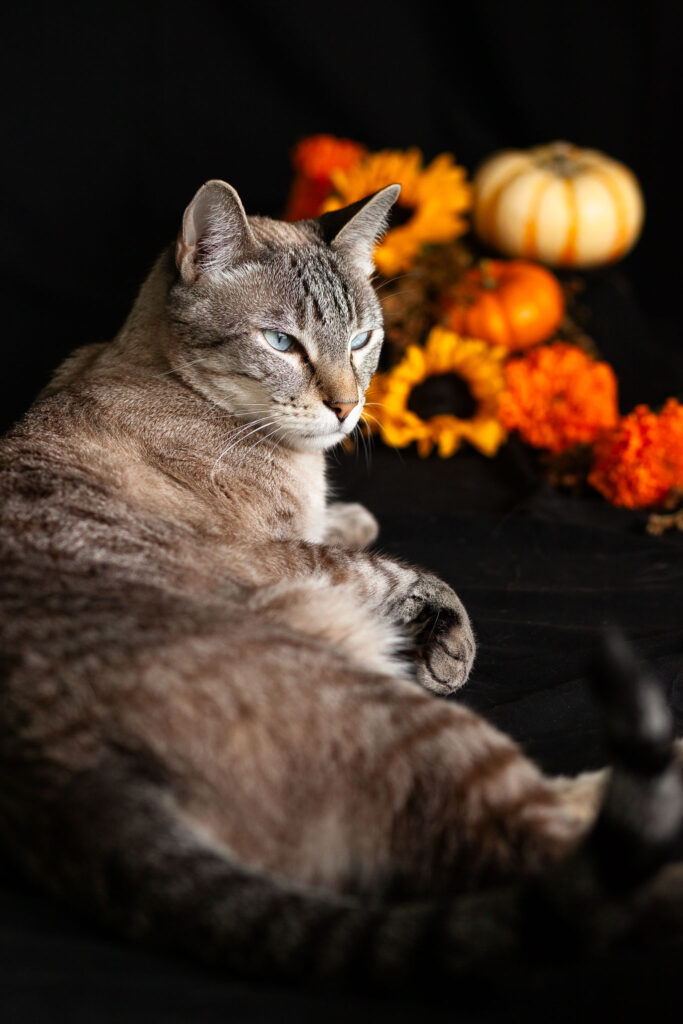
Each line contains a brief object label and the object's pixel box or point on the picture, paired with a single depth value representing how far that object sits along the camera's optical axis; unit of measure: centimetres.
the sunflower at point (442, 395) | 324
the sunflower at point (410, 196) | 337
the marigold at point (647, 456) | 292
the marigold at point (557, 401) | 327
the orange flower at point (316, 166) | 352
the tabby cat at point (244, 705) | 125
